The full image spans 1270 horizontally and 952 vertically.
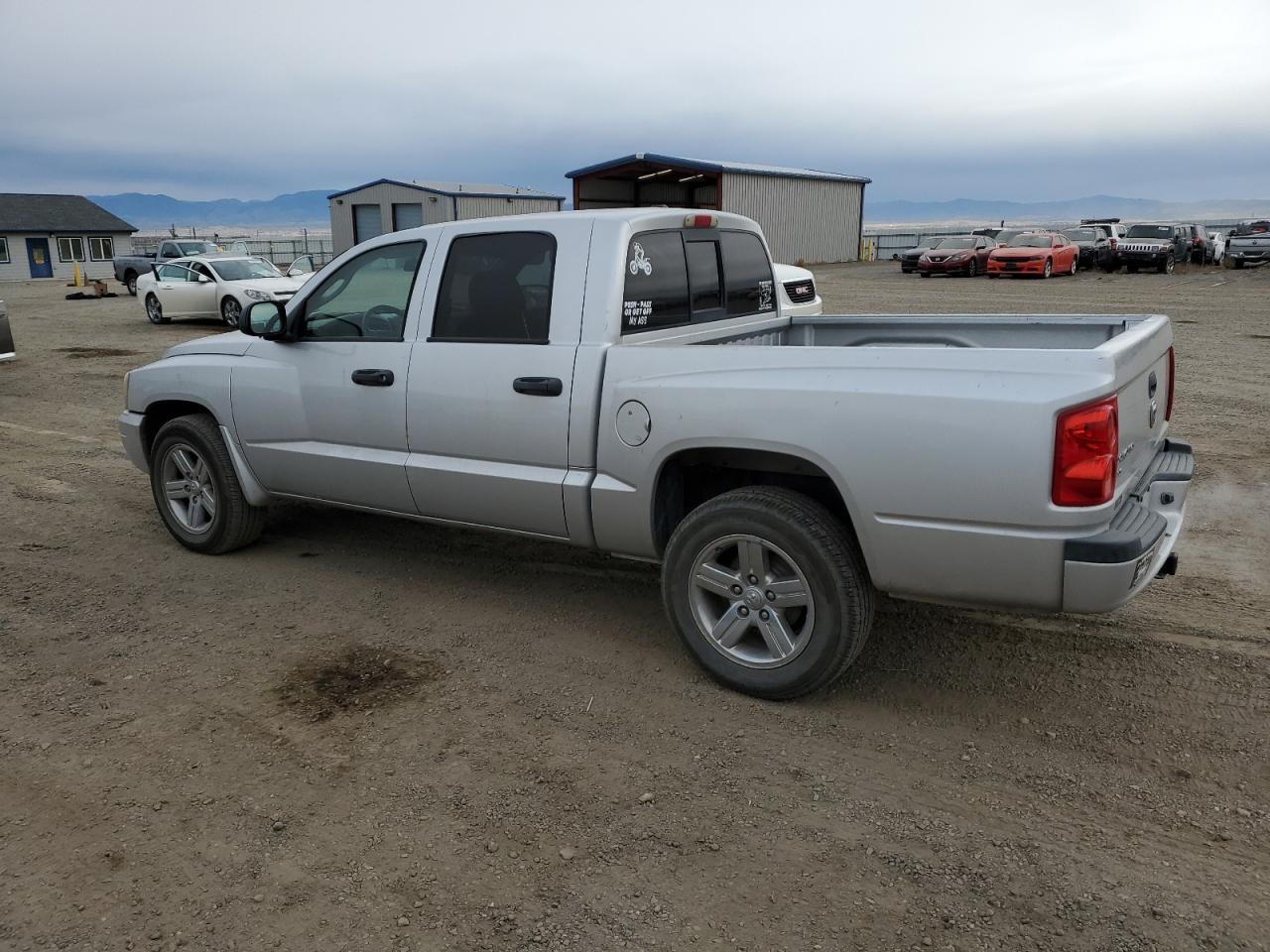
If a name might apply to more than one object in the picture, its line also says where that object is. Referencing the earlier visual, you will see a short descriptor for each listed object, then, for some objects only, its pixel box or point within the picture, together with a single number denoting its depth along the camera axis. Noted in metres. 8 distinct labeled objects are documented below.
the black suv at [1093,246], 34.91
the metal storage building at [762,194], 38.84
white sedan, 21.00
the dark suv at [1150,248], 34.31
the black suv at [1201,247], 37.62
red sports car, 32.38
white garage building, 45.34
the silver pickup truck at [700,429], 3.43
